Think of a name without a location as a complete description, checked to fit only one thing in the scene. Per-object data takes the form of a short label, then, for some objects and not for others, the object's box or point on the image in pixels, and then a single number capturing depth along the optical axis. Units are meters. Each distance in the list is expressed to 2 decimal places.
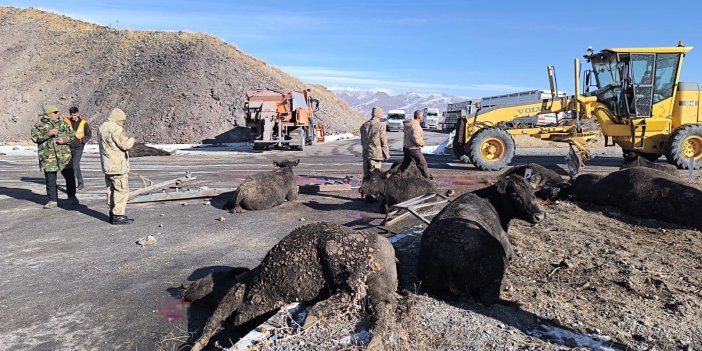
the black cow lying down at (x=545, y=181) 9.46
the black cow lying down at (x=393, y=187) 9.23
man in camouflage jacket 9.29
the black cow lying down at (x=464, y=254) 4.76
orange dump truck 23.62
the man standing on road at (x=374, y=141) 10.38
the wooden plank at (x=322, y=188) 11.39
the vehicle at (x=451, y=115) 47.06
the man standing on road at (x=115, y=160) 7.88
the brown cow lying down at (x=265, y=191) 9.36
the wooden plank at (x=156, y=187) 10.10
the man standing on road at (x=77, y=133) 11.03
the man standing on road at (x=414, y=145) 10.73
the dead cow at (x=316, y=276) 4.23
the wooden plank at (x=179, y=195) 9.98
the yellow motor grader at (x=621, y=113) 14.88
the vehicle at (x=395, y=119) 48.25
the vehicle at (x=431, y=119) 56.59
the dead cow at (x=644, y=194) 7.99
